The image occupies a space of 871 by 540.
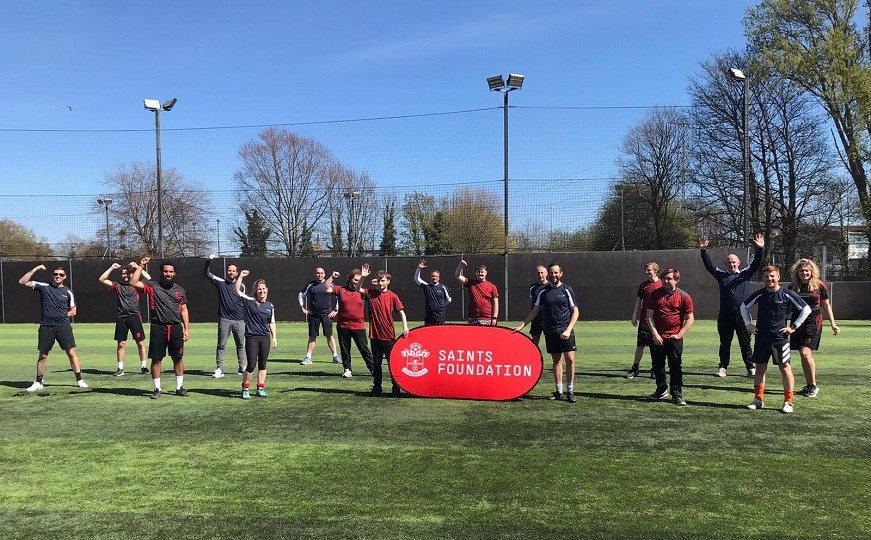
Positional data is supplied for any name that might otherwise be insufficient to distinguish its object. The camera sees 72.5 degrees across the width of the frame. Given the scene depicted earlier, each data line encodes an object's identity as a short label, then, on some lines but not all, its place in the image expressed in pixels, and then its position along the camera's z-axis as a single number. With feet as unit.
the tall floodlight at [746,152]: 65.51
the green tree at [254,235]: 81.15
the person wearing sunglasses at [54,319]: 29.78
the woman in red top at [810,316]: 26.53
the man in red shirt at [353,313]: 31.94
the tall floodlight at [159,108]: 72.69
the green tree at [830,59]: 91.30
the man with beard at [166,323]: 27.81
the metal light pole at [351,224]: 79.41
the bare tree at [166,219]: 90.84
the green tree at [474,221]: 75.46
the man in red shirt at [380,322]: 28.55
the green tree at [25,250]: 83.97
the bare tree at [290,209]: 85.46
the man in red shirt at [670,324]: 25.86
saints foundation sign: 26.32
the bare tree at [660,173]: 112.27
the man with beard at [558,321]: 26.02
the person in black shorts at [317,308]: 39.34
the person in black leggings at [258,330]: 27.40
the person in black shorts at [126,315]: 35.47
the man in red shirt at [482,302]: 34.42
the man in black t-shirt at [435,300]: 36.47
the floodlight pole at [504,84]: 66.80
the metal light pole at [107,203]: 88.28
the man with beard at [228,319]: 34.42
